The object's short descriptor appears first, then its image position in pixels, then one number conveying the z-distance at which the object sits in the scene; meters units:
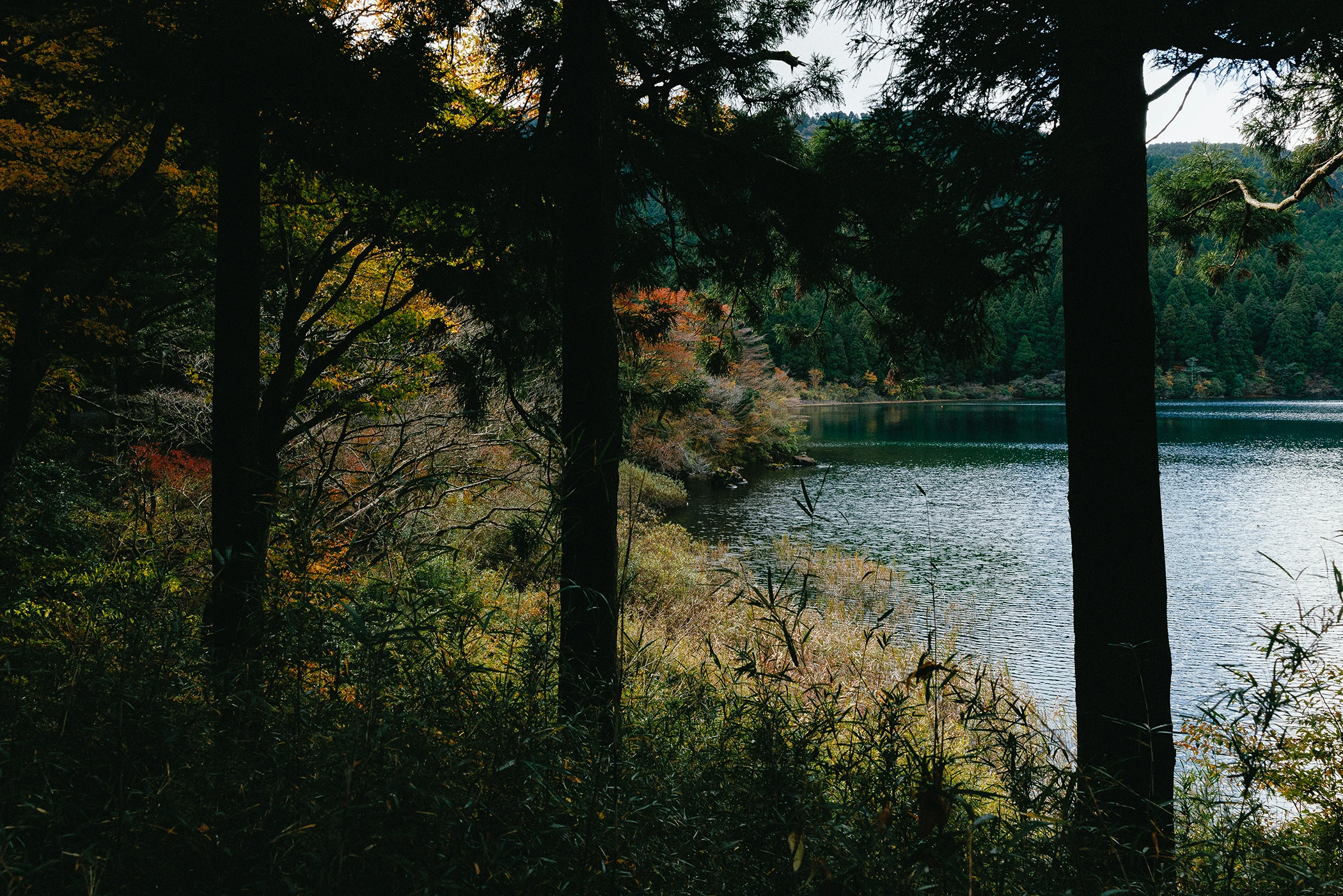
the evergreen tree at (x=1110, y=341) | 3.06
